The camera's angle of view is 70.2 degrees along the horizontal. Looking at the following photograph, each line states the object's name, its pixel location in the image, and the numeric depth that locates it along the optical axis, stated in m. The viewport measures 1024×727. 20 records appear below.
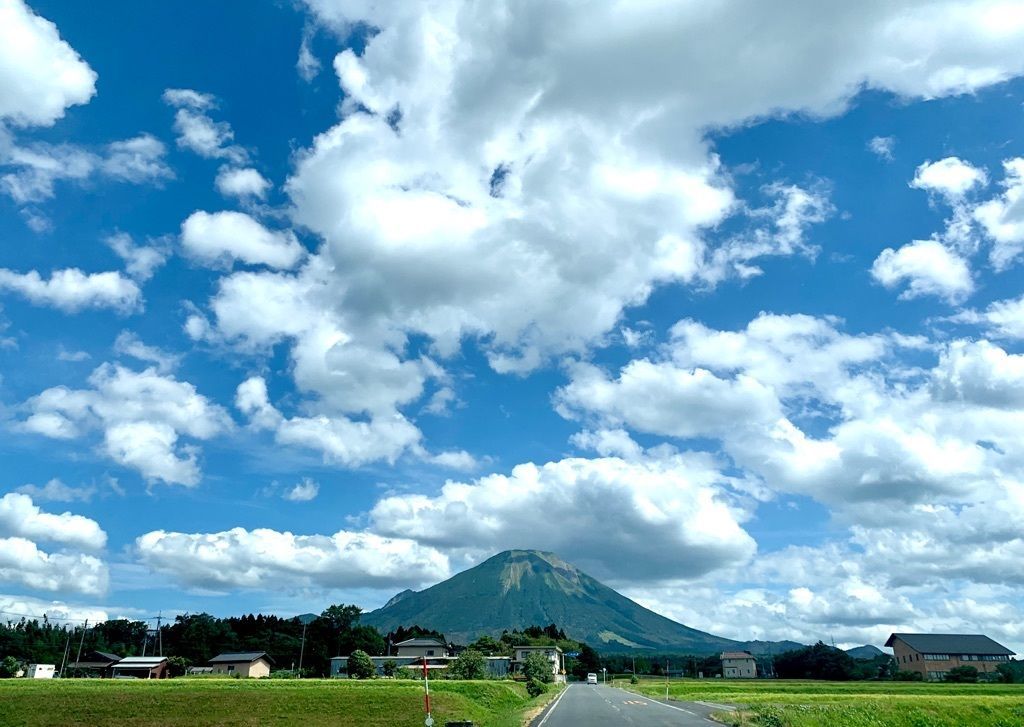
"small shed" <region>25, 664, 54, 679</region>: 106.81
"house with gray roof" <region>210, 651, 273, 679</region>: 119.81
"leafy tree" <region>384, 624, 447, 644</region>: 187.75
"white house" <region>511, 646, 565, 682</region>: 129.82
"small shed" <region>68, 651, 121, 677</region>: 124.07
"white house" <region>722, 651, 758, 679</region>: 182.00
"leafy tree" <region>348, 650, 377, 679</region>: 105.12
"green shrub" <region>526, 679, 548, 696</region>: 77.44
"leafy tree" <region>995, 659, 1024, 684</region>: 113.50
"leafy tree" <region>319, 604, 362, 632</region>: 164.75
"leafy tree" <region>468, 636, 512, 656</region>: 129.75
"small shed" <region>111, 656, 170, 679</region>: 106.50
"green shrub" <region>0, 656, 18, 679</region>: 103.46
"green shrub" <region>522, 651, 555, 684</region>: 94.38
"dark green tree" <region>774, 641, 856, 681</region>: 131.00
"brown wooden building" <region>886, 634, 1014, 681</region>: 147.38
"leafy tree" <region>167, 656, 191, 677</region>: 110.06
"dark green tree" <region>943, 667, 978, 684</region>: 113.94
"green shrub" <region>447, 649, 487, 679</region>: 94.25
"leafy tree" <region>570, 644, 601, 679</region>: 173.62
